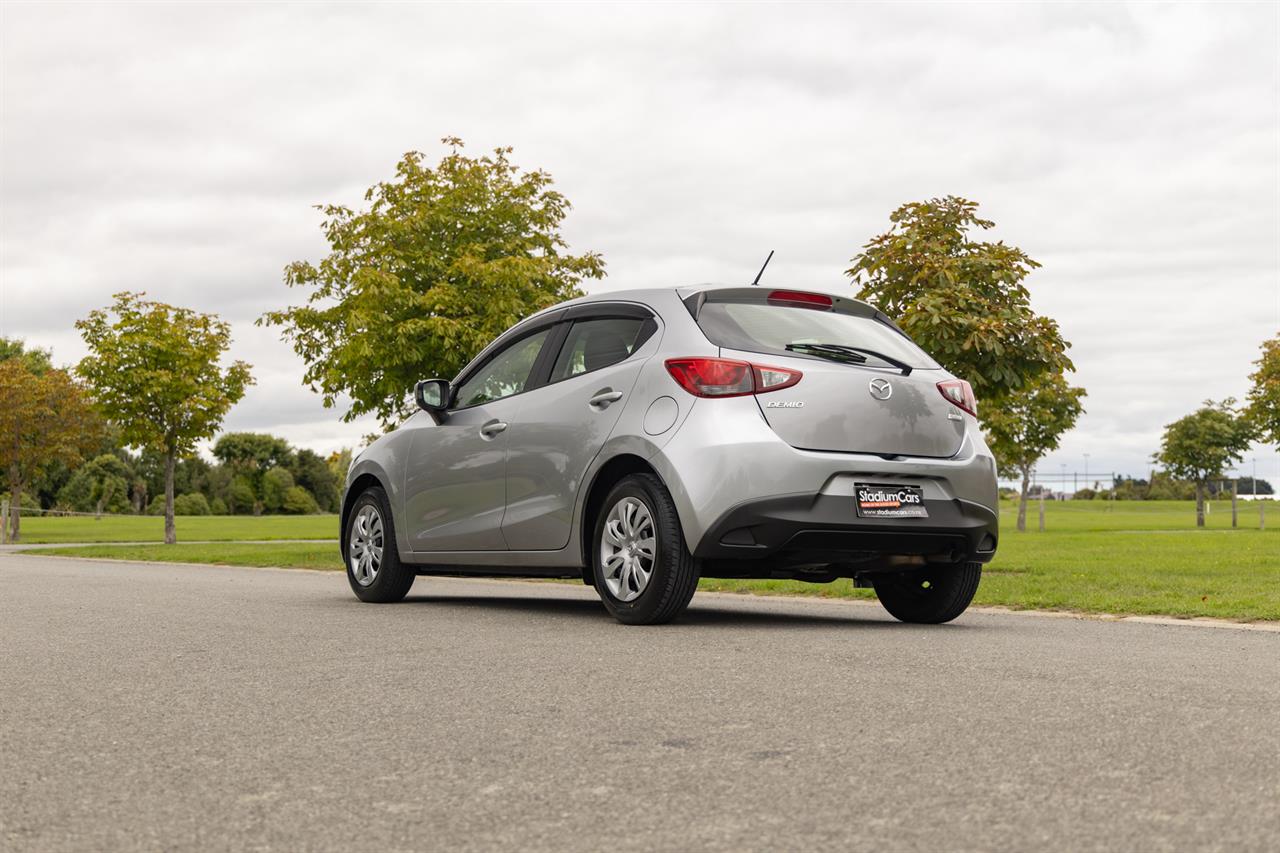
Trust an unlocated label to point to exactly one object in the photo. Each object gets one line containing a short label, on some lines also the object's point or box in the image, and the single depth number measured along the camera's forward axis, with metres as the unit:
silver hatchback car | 6.96
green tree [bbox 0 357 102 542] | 39.59
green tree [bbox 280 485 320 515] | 88.56
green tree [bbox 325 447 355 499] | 101.06
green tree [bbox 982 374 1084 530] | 41.34
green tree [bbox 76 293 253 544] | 31.36
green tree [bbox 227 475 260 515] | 87.88
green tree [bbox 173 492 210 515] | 77.62
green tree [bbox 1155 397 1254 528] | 51.31
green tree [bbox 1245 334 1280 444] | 42.75
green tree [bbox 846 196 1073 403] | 13.72
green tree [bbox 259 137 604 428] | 21.30
